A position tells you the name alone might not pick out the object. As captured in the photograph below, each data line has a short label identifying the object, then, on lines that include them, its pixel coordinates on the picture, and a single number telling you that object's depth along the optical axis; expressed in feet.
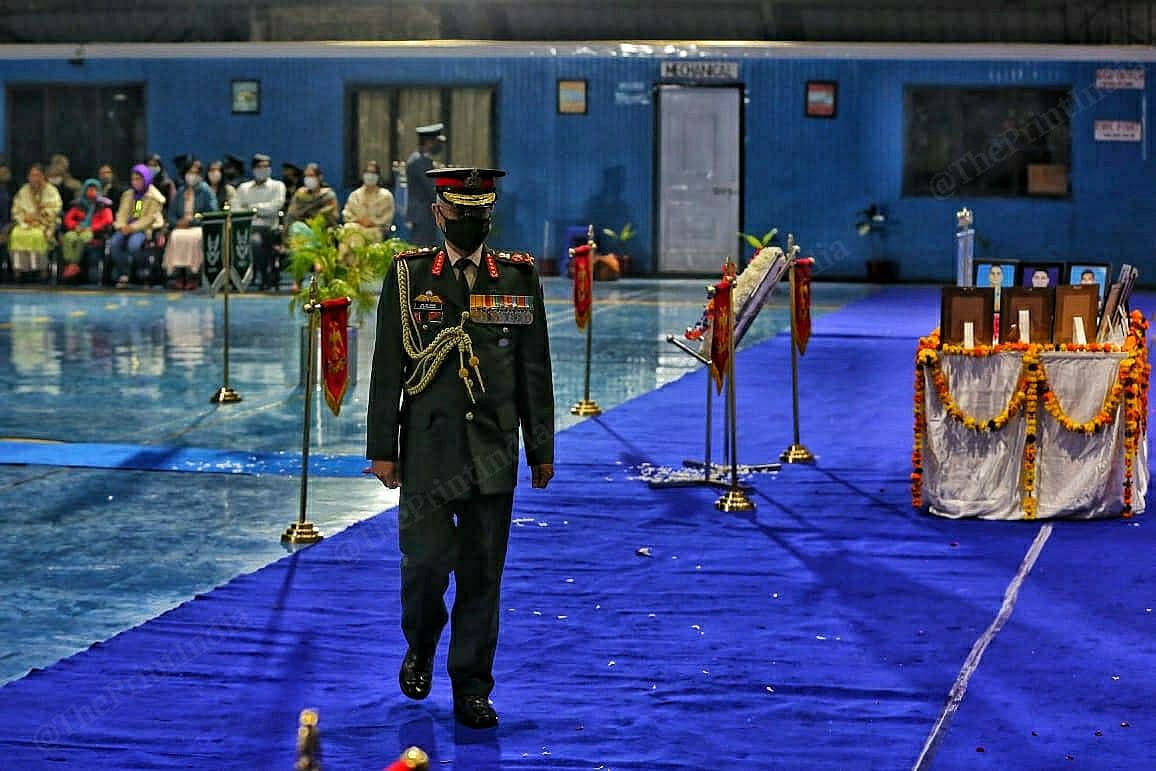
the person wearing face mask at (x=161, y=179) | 82.51
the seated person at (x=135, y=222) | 79.97
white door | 88.12
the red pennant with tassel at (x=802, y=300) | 35.63
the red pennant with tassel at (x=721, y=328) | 30.63
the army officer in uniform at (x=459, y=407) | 18.30
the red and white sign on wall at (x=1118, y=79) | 84.89
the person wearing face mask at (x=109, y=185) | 83.82
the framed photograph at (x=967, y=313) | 29.19
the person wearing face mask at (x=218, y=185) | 82.74
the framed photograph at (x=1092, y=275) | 31.04
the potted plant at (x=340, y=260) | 42.91
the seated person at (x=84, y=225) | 81.46
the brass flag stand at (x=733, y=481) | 29.81
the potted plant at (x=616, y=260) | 86.38
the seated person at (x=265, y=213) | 78.33
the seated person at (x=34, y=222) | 81.56
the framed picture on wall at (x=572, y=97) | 88.99
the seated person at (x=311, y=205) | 78.28
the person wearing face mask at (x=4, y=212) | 83.41
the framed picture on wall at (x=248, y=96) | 92.17
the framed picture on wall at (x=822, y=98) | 87.15
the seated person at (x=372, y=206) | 77.20
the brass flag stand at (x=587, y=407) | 41.06
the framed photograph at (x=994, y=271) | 31.12
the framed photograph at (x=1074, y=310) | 29.37
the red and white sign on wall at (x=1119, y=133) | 85.51
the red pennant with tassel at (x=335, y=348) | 29.14
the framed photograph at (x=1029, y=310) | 29.27
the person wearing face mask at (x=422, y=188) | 62.75
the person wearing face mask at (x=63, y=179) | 84.89
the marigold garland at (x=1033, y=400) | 28.76
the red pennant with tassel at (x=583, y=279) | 42.70
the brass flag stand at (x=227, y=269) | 42.79
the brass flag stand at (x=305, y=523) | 27.17
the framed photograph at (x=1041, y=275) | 31.24
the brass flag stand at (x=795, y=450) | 34.73
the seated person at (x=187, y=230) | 78.02
